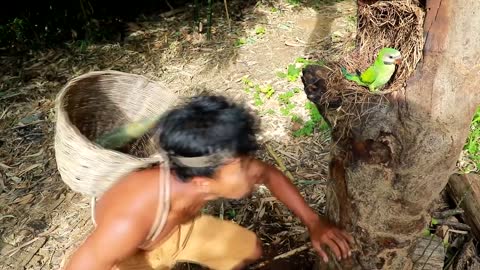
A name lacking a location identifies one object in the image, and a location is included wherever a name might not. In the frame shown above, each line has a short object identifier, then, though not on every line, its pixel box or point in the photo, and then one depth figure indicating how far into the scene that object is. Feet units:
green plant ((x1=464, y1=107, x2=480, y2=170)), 11.11
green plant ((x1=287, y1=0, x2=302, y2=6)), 17.84
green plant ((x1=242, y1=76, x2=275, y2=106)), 13.31
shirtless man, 5.57
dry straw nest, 5.51
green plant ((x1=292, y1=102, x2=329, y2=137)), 12.09
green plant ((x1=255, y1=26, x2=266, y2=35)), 16.37
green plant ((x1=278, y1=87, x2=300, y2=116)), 12.72
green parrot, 5.57
